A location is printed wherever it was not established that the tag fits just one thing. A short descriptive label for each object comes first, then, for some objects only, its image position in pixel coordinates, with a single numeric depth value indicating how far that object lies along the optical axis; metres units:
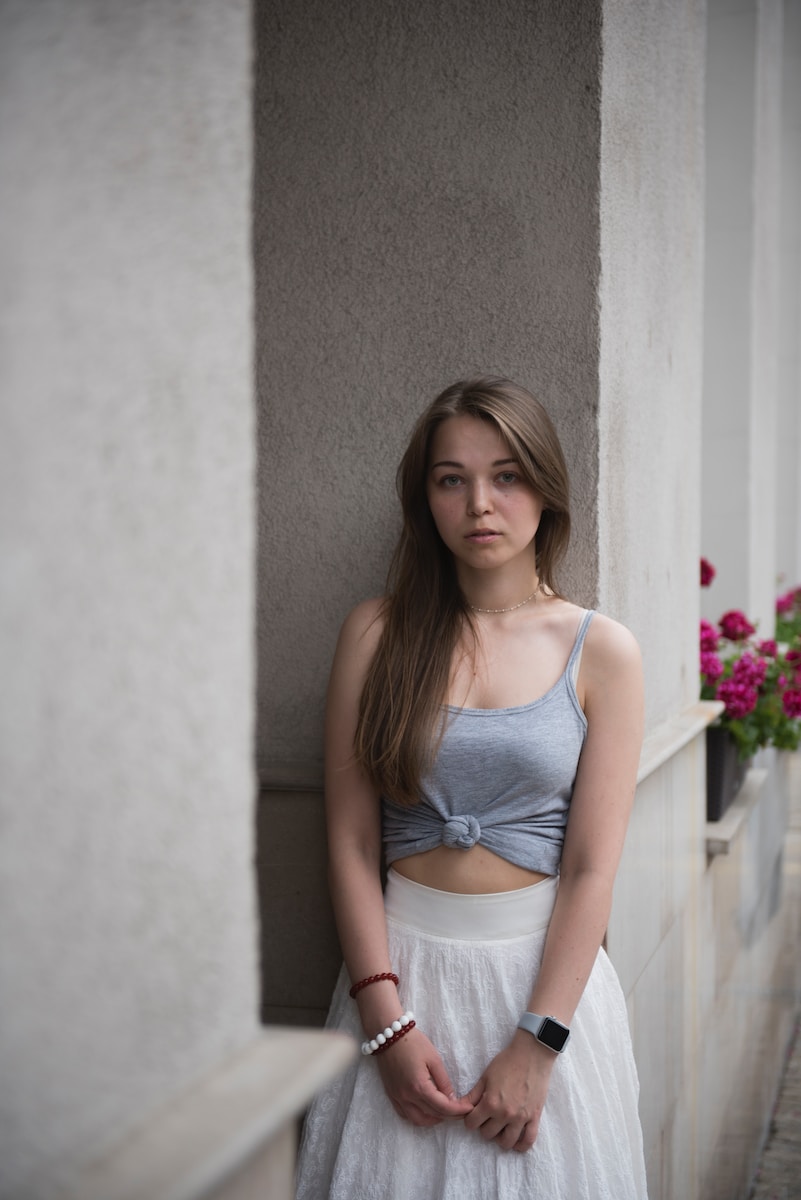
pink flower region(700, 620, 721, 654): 4.57
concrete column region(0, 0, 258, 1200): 0.79
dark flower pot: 4.34
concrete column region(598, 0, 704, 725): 2.67
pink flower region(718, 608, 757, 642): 4.86
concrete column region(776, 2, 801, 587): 7.82
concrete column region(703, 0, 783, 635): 5.41
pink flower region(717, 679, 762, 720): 4.36
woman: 2.07
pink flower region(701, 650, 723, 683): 4.39
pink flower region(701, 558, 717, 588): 4.83
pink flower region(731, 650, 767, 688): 4.46
